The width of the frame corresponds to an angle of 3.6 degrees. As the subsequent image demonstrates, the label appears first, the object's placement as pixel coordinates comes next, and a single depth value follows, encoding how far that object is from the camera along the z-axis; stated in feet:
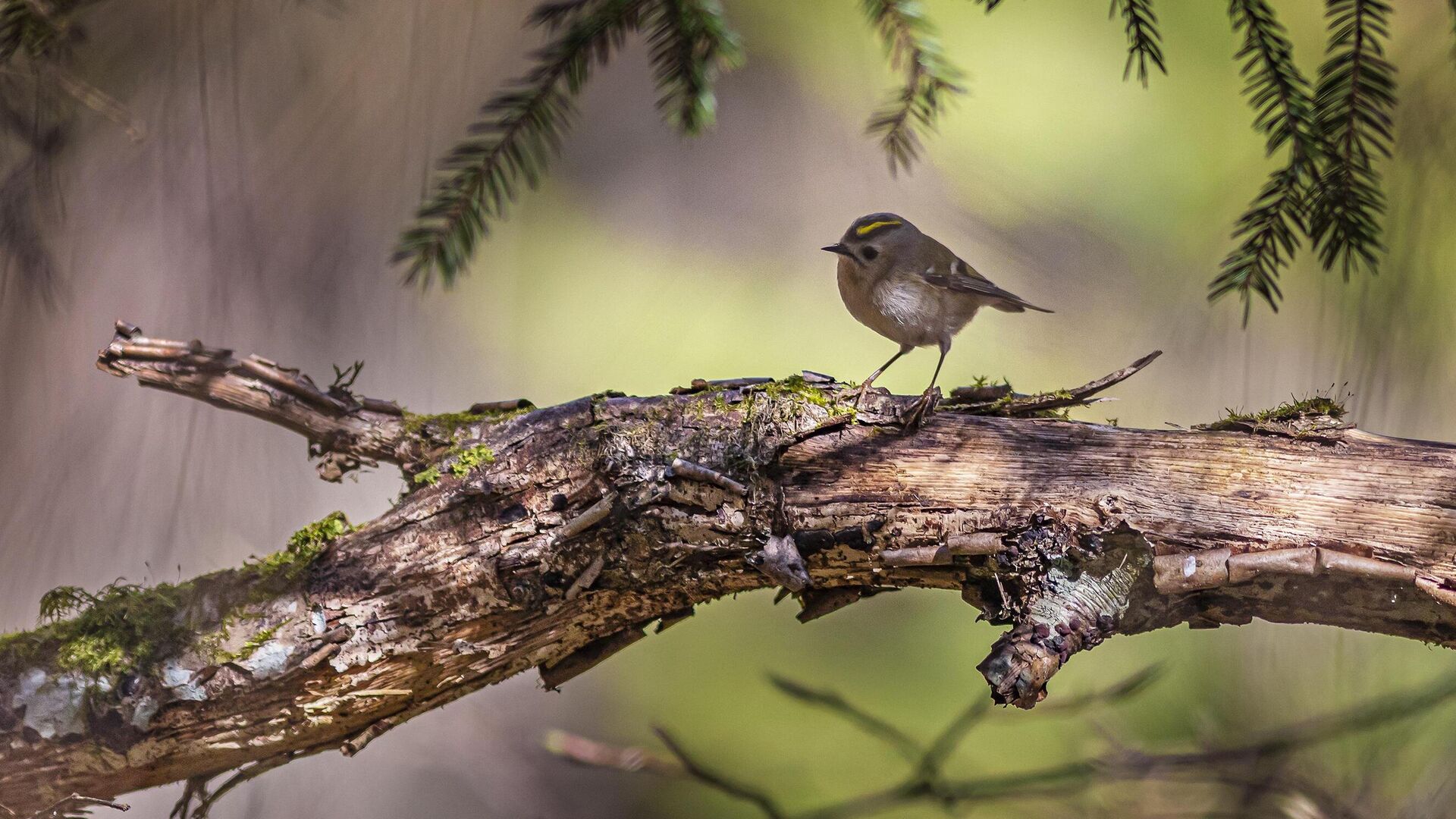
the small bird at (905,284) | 25.87
